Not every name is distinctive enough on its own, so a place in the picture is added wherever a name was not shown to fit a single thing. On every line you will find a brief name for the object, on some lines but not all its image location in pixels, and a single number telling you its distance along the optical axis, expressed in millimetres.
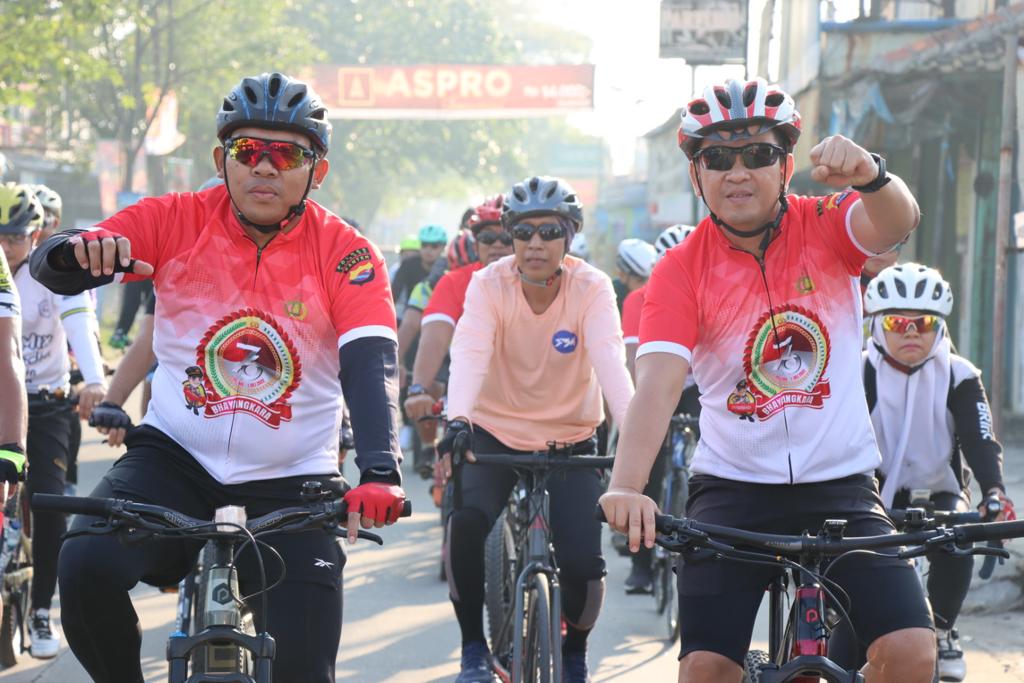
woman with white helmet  10411
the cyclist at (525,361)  10565
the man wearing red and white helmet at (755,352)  7066
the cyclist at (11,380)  7418
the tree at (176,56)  58370
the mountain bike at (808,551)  6304
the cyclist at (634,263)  17095
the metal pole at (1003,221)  20440
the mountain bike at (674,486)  14324
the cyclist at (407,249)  25993
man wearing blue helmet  7373
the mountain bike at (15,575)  11905
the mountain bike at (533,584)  9135
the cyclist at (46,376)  11758
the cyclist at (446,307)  11873
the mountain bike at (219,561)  6320
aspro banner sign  77622
